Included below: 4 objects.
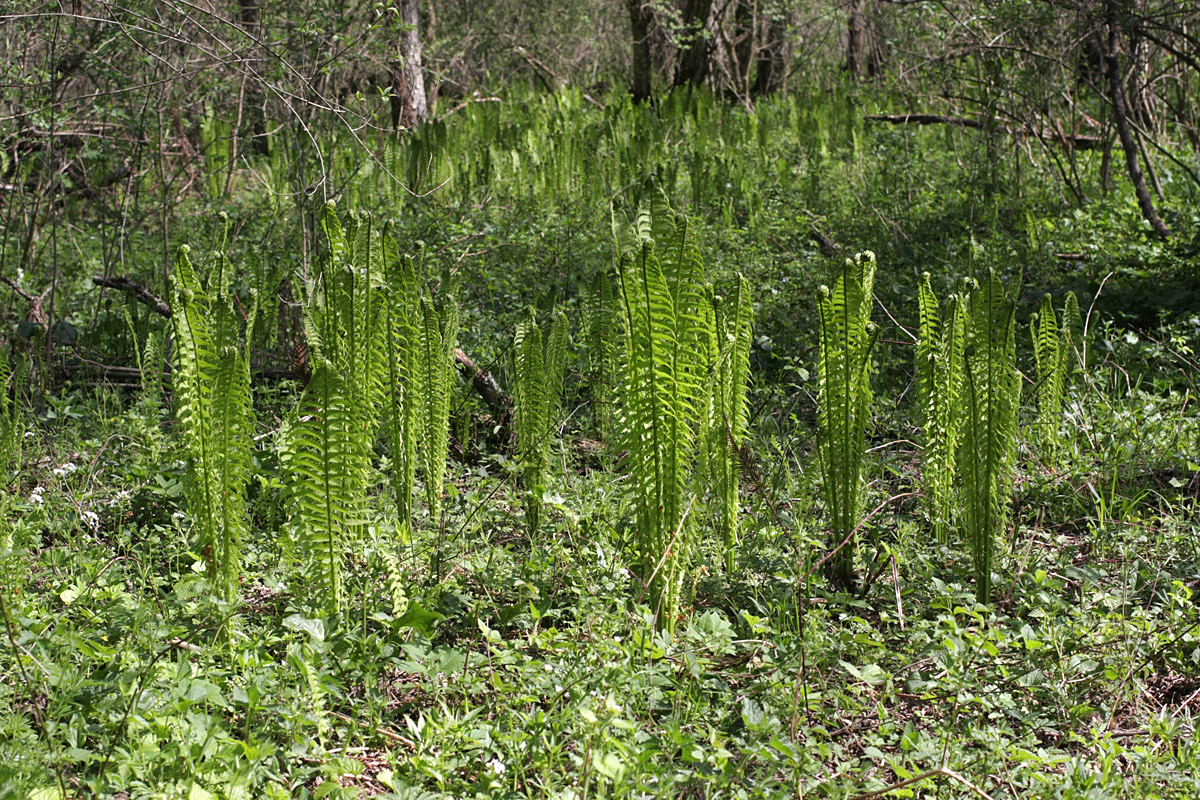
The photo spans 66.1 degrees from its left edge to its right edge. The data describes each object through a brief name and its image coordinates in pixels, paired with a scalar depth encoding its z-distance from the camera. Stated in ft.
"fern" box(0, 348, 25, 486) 7.89
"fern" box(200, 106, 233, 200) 22.38
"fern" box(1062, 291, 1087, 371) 10.67
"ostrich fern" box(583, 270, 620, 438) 10.50
